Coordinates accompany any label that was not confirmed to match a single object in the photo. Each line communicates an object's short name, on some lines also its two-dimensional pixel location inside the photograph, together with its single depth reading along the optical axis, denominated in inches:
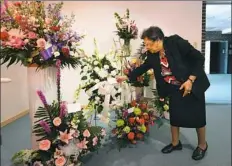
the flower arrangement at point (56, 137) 70.8
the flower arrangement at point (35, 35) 63.2
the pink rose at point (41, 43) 66.3
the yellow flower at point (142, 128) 102.3
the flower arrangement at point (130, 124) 101.6
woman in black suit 82.7
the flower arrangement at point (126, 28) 126.5
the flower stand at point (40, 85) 72.3
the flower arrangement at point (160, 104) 119.6
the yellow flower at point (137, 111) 103.0
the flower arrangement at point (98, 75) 102.0
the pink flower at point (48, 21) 68.4
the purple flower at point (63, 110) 72.3
